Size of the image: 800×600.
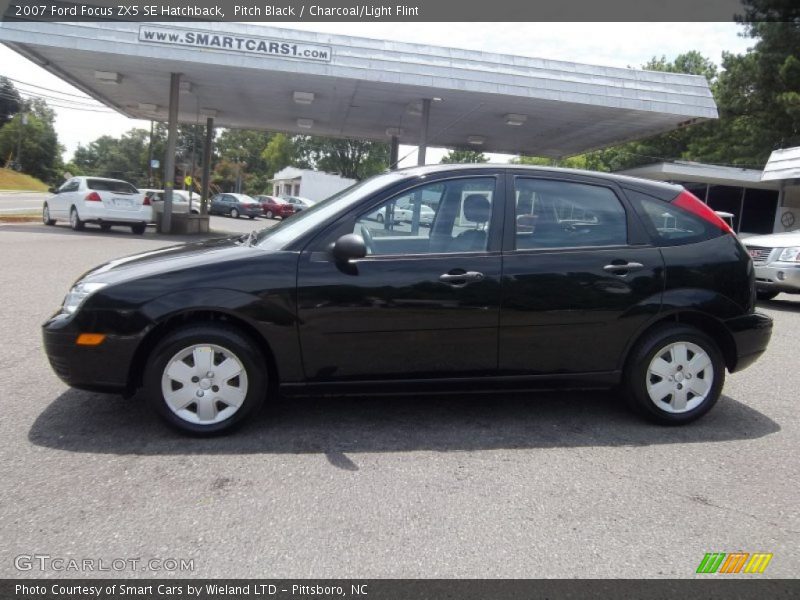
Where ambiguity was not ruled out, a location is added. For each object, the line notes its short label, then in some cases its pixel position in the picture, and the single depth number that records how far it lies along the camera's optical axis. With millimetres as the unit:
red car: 37594
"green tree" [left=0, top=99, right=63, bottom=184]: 73625
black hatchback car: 3727
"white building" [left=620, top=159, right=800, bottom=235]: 24141
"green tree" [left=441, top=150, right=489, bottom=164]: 45056
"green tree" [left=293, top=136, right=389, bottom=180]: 68250
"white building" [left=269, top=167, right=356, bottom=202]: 55469
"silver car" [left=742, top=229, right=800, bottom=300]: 9883
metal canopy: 14445
